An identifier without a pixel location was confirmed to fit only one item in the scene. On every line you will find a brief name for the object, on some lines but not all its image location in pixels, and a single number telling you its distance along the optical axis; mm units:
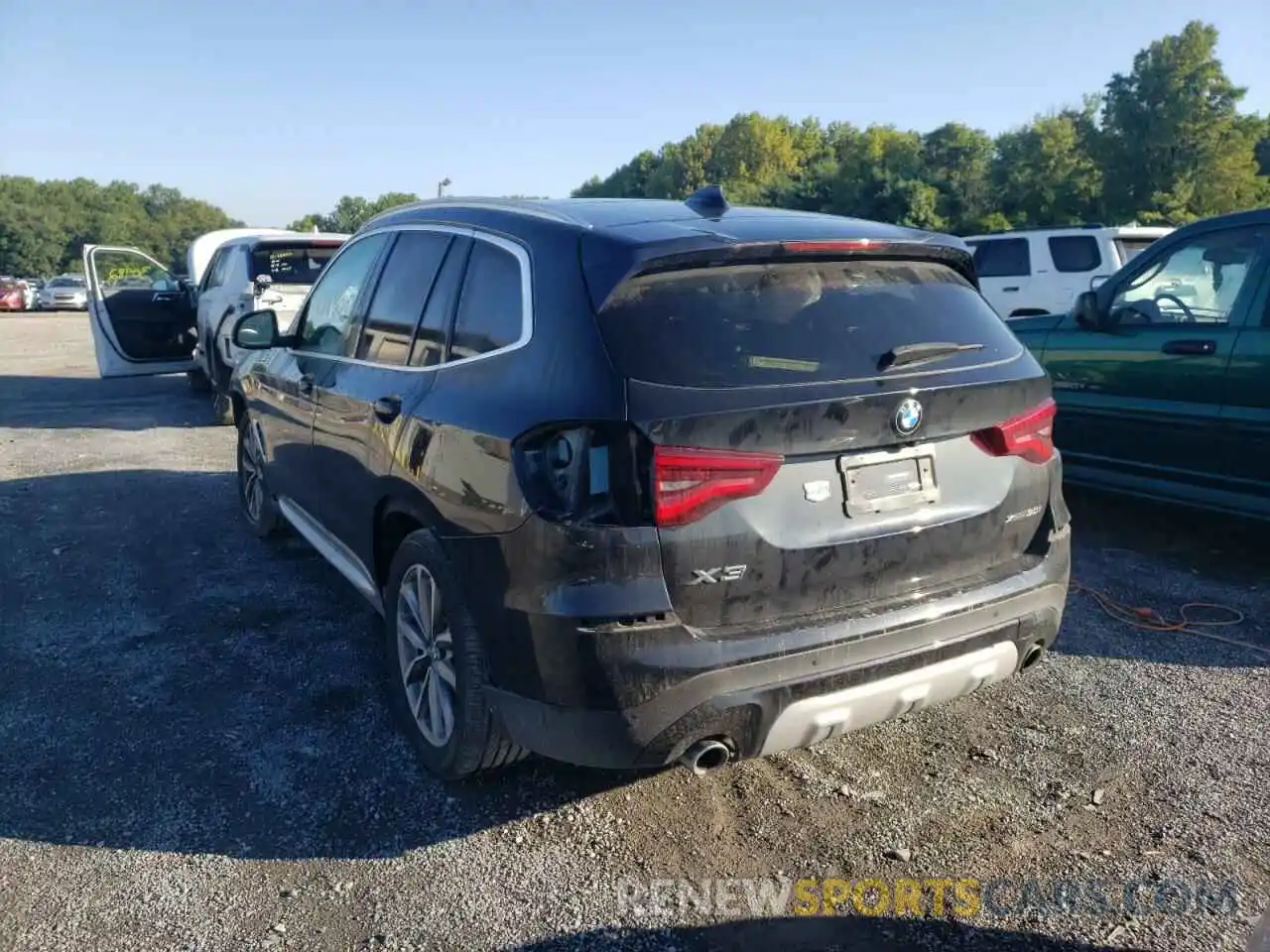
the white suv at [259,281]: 9875
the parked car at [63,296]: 40812
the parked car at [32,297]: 41969
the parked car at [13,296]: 40375
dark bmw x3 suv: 2646
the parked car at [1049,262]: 12414
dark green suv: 5305
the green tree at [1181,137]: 37219
